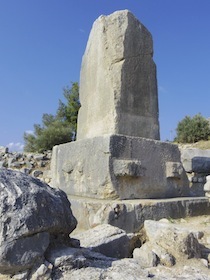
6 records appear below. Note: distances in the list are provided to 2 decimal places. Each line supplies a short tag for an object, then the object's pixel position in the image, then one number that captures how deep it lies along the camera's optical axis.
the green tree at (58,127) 15.44
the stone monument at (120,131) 2.99
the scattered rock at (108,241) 1.76
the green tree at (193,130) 15.36
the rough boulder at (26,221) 1.16
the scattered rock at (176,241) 1.71
